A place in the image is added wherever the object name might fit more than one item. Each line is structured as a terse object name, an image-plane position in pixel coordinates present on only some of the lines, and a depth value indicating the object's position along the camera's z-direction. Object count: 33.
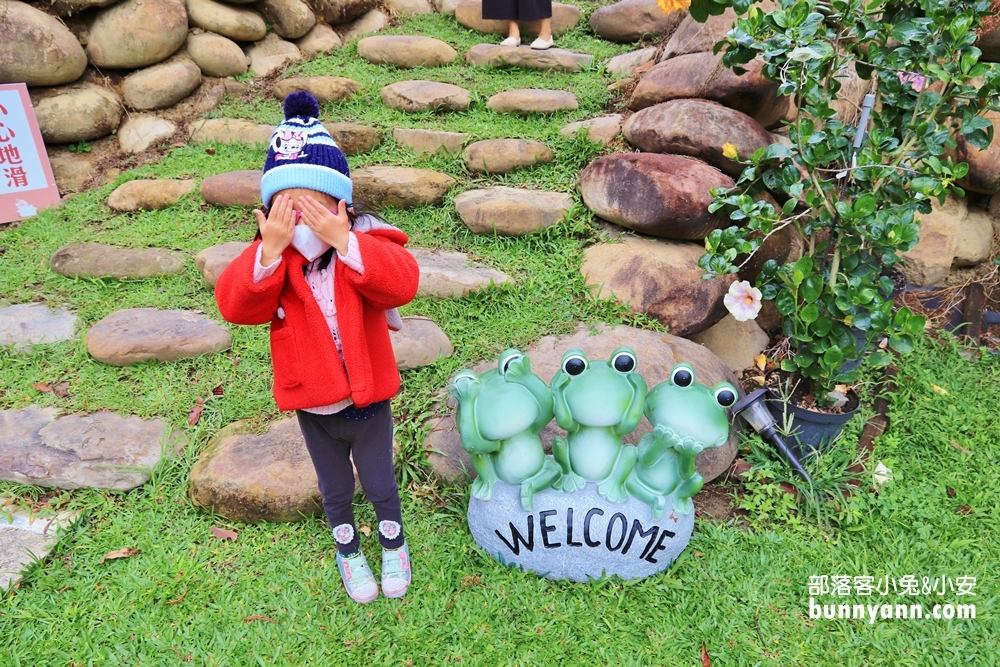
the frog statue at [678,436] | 2.00
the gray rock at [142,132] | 4.96
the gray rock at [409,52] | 5.28
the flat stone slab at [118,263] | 3.61
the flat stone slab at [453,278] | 3.23
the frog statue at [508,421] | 2.00
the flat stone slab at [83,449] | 2.58
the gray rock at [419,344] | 2.87
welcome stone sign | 2.02
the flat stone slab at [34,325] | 3.22
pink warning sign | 4.38
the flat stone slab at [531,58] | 5.01
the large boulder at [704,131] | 3.27
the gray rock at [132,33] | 4.90
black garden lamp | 2.64
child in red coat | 1.62
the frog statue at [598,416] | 2.03
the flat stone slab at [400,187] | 3.76
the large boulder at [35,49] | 4.48
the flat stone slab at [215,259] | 3.42
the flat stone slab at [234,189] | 4.02
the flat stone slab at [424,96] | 4.58
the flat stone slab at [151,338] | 3.02
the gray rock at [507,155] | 3.93
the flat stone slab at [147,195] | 4.22
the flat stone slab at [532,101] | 4.38
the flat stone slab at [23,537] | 2.24
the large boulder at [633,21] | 5.20
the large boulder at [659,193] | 3.08
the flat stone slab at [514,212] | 3.51
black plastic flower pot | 2.67
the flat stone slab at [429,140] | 4.14
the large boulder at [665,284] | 3.09
